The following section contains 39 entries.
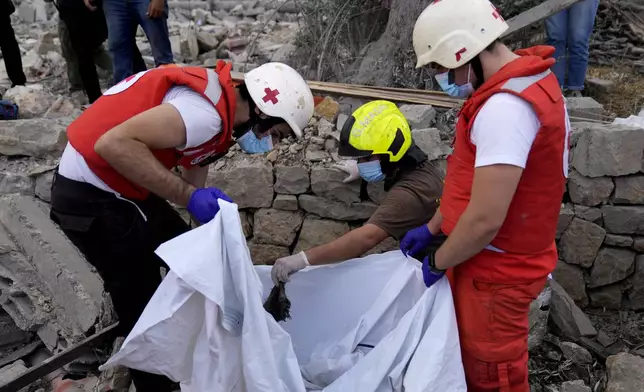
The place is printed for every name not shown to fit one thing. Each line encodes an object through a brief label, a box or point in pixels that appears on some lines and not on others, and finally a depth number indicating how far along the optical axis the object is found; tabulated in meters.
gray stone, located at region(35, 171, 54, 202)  4.22
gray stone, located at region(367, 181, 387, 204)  3.72
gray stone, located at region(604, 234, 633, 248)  3.80
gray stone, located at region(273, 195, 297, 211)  3.97
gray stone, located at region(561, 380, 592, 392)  3.07
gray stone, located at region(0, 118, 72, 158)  4.23
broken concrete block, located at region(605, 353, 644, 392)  2.76
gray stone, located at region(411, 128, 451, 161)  3.65
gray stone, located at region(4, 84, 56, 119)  4.95
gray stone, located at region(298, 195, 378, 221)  3.82
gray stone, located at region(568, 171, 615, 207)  3.71
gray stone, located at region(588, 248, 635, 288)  3.85
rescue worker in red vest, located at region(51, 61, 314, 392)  2.42
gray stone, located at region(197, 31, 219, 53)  8.02
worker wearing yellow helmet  2.76
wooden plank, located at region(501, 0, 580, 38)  4.54
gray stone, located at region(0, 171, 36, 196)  4.23
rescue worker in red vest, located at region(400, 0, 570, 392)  1.92
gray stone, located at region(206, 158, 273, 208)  3.91
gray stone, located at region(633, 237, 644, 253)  3.79
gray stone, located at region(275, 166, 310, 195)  3.86
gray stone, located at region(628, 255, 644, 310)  3.86
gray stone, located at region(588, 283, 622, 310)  3.97
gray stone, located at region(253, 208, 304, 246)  4.03
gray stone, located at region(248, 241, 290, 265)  4.12
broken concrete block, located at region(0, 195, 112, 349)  3.56
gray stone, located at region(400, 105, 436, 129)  3.80
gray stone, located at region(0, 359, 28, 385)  3.45
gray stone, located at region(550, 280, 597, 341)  3.55
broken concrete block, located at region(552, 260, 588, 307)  3.93
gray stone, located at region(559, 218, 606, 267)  3.80
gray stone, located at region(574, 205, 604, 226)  3.79
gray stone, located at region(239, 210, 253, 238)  4.10
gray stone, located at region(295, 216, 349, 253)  3.96
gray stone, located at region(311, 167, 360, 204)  3.78
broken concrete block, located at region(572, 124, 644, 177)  3.57
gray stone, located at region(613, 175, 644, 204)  3.69
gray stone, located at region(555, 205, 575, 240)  3.79
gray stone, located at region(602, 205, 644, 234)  3.75
